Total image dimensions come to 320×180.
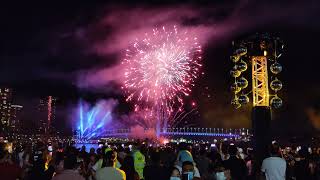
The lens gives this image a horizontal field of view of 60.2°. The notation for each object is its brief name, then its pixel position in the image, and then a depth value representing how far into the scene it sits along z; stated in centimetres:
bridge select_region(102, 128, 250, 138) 9556
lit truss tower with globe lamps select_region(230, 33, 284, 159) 1306
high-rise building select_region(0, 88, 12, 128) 11277
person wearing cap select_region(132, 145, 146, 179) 796
